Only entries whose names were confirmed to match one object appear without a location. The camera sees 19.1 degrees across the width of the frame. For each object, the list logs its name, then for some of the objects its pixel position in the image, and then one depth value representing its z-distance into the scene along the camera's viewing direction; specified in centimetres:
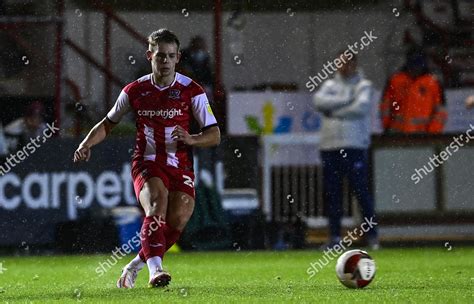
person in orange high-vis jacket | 1817
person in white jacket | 1628
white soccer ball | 979
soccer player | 1030
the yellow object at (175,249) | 1662
